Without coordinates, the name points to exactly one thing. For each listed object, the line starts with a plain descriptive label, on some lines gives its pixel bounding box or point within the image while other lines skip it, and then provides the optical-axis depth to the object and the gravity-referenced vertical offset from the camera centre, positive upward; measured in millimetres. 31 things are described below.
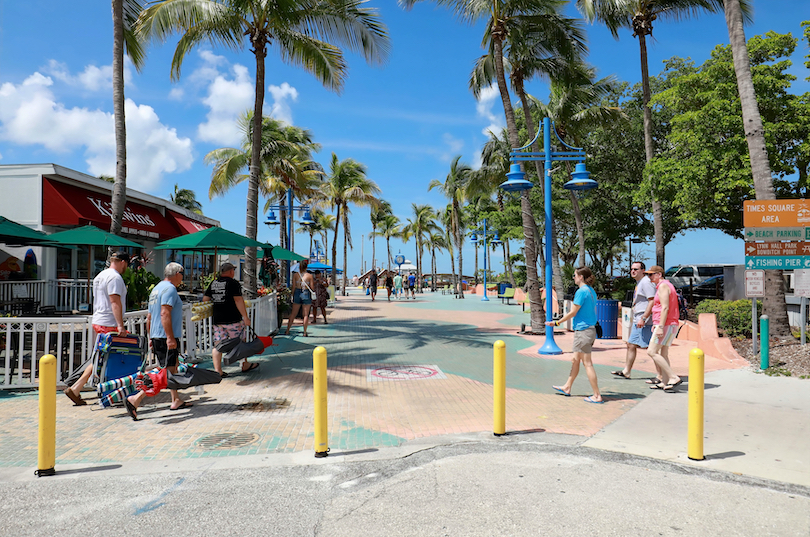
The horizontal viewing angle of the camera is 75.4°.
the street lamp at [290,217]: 21039 +2828
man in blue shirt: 5949 -455
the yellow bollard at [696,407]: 4426 -1080
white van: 27359 +319
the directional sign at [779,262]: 8938 +284
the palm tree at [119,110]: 10828 +3599
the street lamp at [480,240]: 34253 +2832
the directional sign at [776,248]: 9008 +524
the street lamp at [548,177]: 10117 +2019
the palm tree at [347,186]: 31006 +5787
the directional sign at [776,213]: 8984 +1136
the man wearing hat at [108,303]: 6012 -246
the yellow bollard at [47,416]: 4024 -1043
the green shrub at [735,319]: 11062 -850
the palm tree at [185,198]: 53781 +8639
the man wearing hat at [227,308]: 7410 -382
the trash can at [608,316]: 12391 -872
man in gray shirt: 7430 -421
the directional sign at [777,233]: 9000 +783
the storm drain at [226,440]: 4891 -1527
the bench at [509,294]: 25734 -697
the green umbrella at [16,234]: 9000 +859
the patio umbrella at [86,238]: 10211 +875
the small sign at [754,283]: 8875 -72
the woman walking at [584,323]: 6449 -540
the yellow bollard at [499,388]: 5039 -1057
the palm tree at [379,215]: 54638 +7163
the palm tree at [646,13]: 17922 +9387
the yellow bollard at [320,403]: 4547 -1066
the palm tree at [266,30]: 11805 +6097
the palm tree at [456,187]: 40406 +7387
